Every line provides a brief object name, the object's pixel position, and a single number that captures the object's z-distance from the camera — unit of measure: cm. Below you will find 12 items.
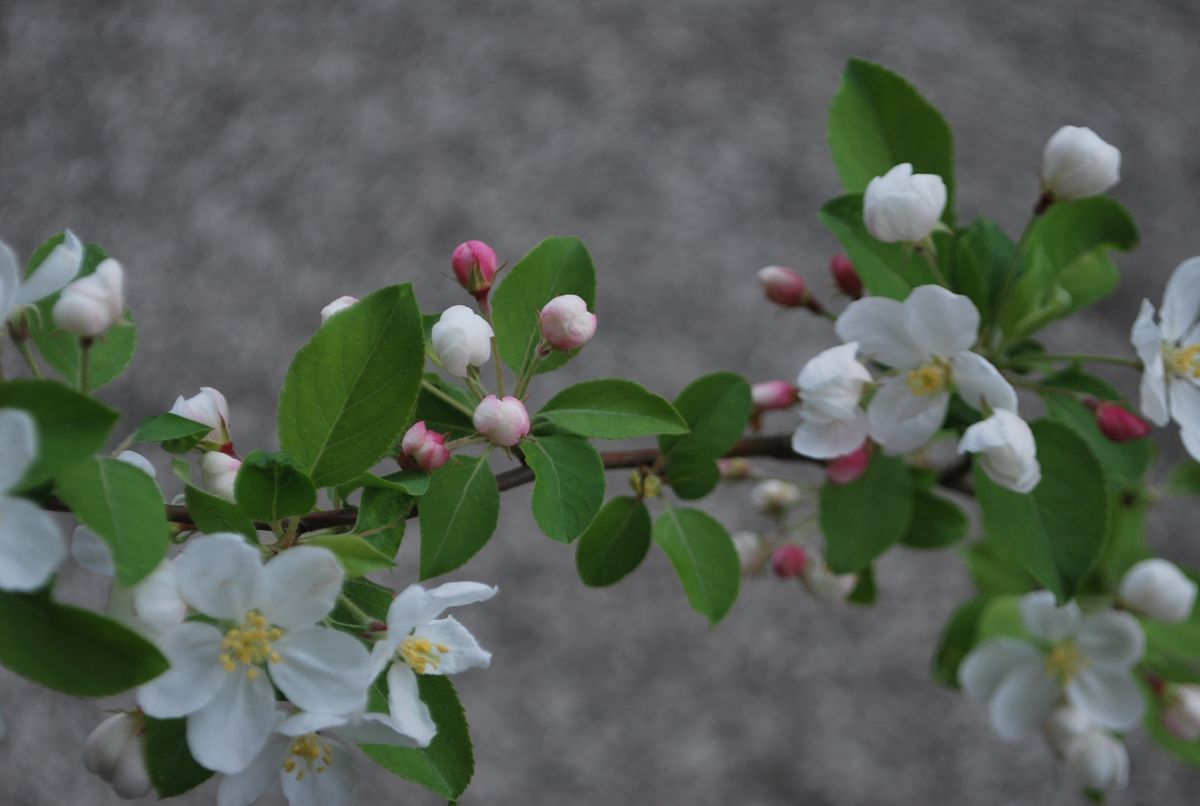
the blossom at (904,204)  75
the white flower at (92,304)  69
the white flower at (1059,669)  84
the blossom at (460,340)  73
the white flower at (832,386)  75
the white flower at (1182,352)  76
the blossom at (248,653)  70
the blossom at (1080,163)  77
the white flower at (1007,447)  73
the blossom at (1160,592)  83
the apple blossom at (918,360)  74
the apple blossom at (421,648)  71
